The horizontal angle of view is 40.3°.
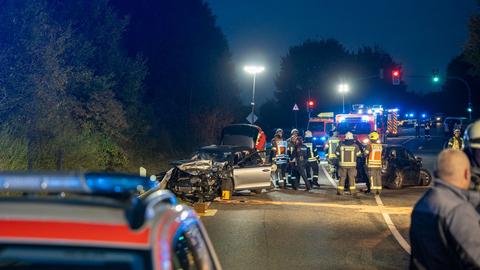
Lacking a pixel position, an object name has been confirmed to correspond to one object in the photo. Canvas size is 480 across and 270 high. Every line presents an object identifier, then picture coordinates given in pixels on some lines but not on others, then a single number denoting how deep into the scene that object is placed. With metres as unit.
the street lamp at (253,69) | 38.20
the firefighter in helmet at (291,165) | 19.36
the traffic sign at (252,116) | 35.88
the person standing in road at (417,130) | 55.34
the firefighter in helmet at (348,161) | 17.05
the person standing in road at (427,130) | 50.58
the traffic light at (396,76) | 42.62
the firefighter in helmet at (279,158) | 19.66
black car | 18.88
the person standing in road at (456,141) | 21.05
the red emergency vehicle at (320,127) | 36.72
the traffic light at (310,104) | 48.99
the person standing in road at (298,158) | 19.05
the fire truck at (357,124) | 30.47
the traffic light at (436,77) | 47.02
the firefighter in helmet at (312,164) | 19.41
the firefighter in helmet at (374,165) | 17.06
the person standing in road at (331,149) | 21.06
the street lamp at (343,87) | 55.57
